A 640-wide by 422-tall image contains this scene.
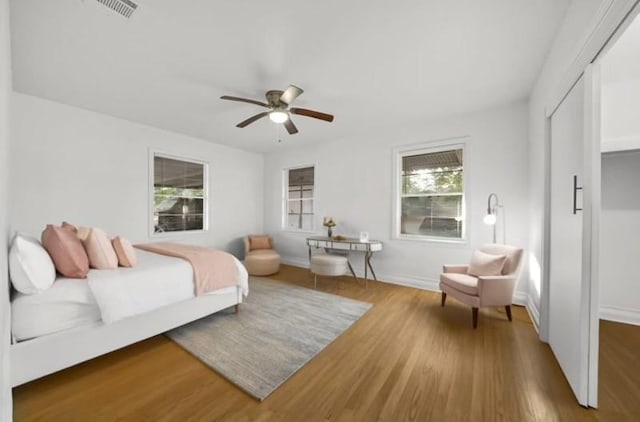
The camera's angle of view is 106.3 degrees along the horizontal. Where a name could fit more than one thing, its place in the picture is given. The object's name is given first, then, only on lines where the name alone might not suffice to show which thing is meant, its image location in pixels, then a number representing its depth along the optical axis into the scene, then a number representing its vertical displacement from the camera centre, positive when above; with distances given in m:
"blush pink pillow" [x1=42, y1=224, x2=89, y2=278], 1.88 -0.36
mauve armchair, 2.50 -0.80
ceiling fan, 2.61 +1.12
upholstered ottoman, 3.66 -0.85
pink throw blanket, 2.44 -0.62
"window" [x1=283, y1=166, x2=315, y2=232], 5.27 +0.24
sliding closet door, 1.46 -0.20
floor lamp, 3.17 +0.06
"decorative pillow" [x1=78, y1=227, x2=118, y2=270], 2.10 -0.40
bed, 1.60 -0.82
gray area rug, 1.84 -1.24
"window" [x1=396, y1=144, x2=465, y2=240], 3.62 +0.28
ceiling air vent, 1.64 +1.41
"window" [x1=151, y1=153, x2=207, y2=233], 4.25 +0.26
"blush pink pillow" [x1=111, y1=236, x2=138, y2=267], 2.26 -0.43
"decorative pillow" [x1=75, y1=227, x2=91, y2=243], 2.14 -0.24
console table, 3.87 -0.59
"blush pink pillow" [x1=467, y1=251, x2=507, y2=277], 2.67 -0.61
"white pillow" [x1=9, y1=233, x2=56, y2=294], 1.62 -0.42
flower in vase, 4.48 -0.23
